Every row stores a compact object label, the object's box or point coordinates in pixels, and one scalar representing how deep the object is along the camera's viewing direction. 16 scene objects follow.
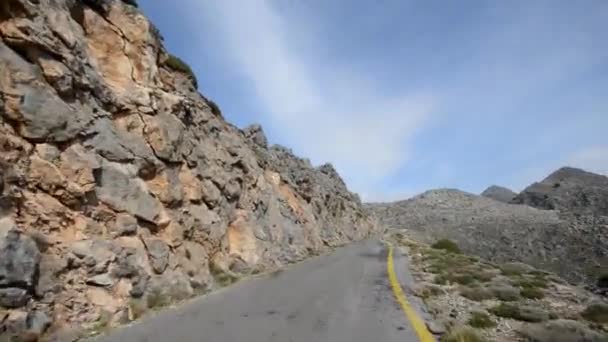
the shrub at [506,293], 12.91
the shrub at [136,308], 11.02
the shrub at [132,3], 19.86
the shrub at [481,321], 9.37
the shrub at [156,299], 12.23
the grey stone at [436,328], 8.77
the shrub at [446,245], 59.34
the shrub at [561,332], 7.55
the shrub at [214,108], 29.01
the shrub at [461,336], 7.89
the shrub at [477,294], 13.28
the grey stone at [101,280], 10.84
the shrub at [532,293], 13.15
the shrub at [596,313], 9.45
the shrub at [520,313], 9.64
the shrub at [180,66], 23.92
